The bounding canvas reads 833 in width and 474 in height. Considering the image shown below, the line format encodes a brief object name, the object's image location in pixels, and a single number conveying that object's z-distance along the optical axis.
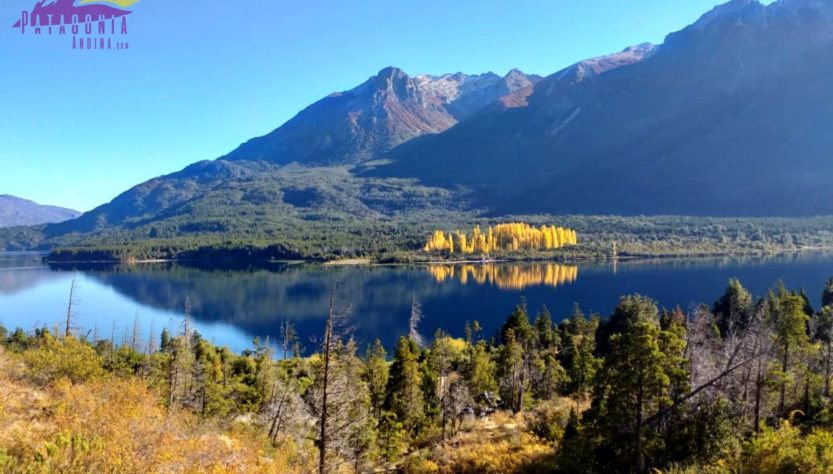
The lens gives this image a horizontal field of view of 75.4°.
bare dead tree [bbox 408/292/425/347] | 50.94
